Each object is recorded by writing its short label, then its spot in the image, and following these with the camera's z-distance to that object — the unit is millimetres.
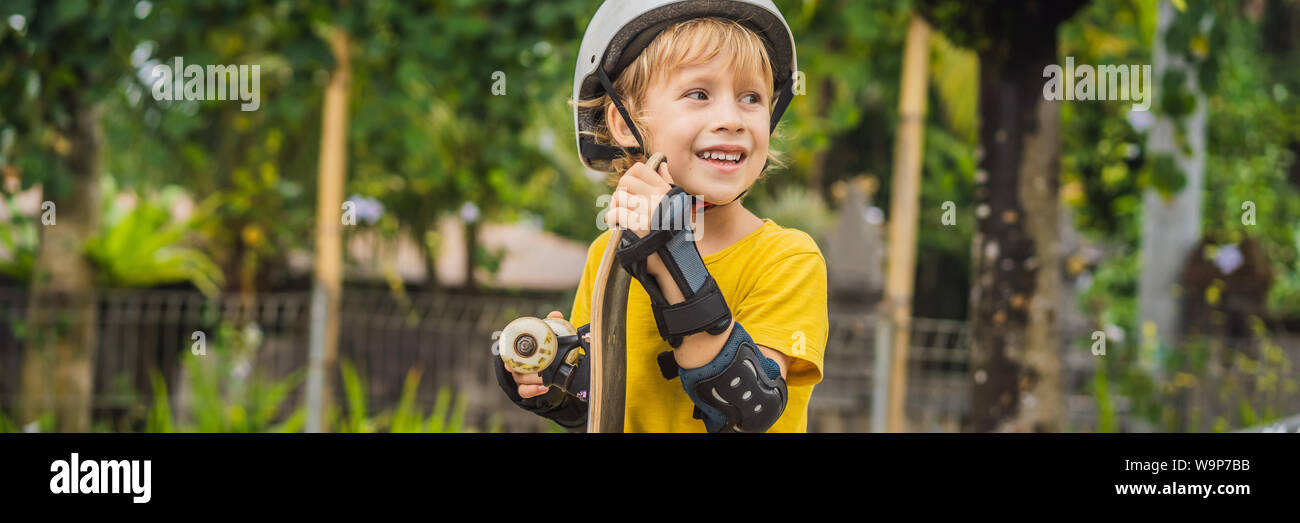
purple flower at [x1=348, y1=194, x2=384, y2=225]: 5977
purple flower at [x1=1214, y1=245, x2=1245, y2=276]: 5754
